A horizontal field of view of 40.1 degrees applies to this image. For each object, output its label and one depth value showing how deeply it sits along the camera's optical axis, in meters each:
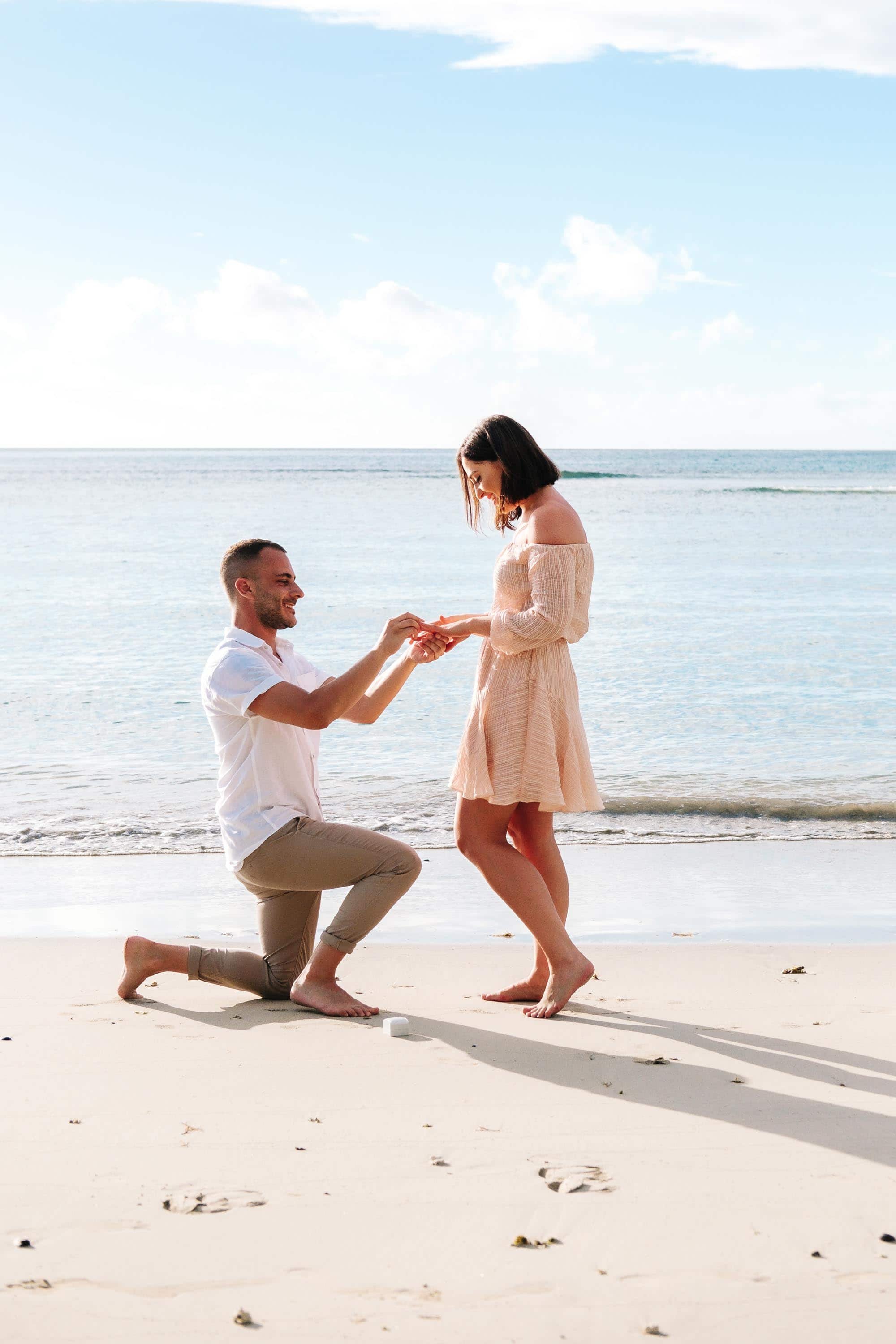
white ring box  3.83
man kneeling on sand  3.92
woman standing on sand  4.01
